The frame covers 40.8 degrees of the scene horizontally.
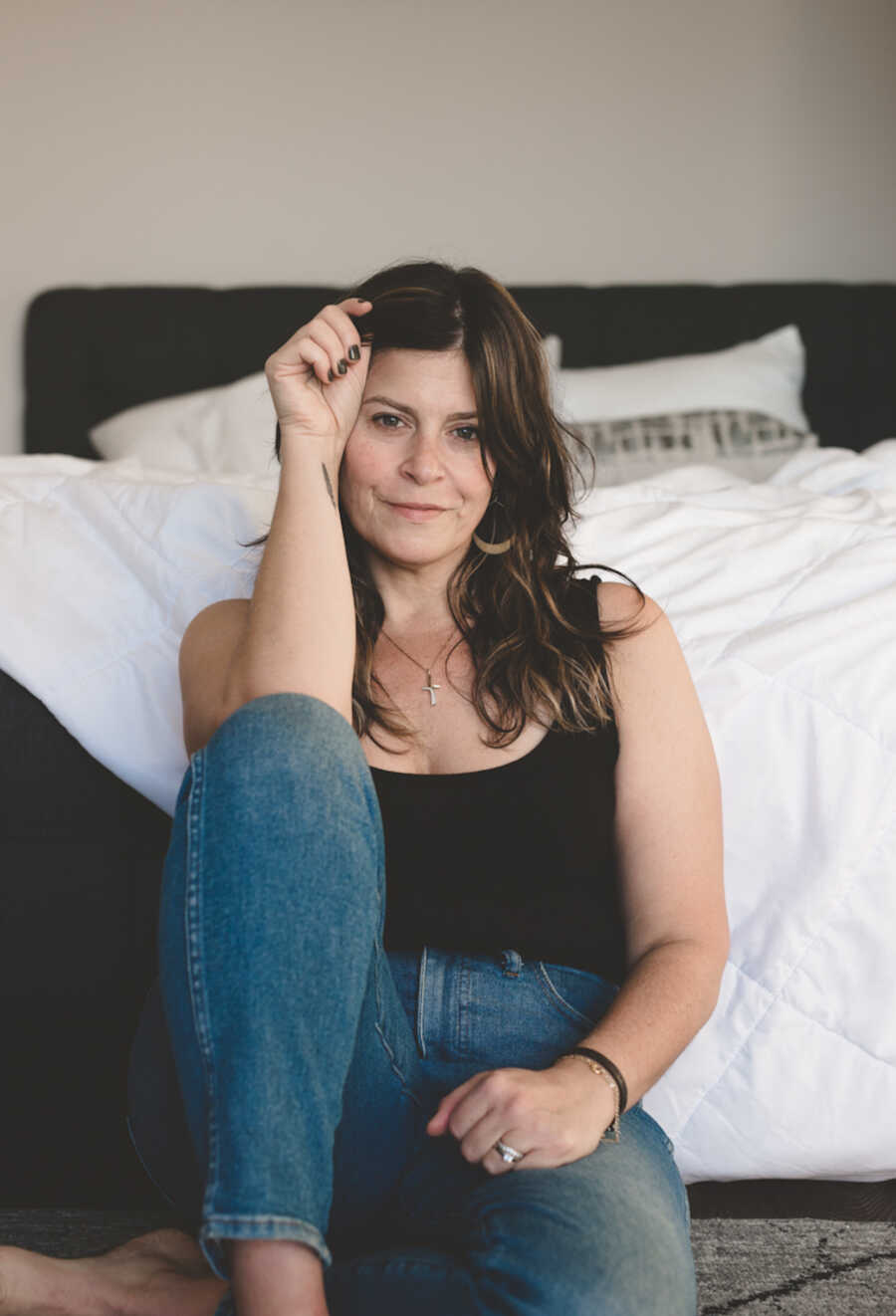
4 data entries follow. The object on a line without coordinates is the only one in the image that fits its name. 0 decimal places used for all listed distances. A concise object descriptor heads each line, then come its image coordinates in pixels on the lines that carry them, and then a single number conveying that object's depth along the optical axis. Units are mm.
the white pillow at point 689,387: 2795
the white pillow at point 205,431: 2668
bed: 1237
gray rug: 1126
